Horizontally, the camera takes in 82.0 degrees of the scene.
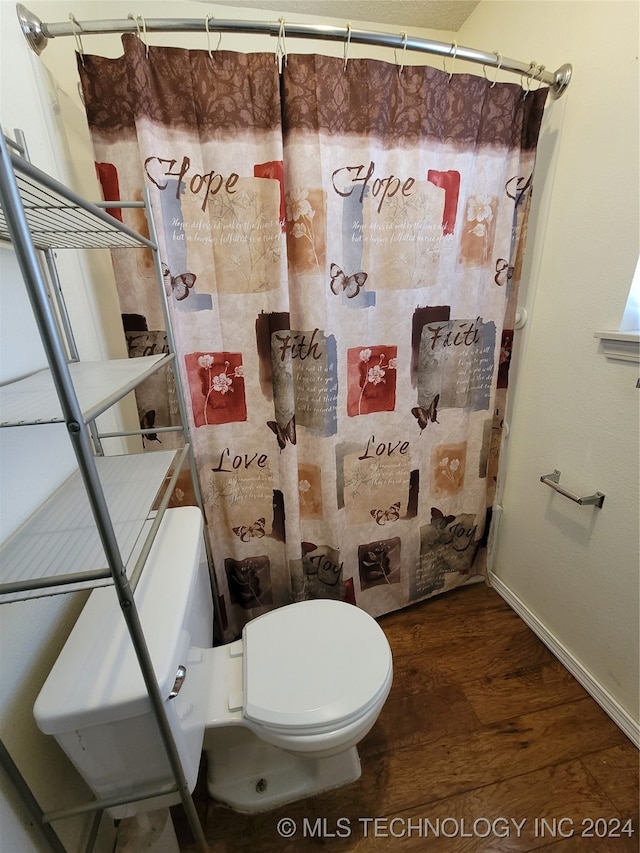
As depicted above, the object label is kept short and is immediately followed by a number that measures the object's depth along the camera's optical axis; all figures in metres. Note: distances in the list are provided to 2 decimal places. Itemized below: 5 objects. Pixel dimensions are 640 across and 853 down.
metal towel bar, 1.16
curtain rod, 0.89
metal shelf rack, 0.41
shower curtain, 1.00
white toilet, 0.66
